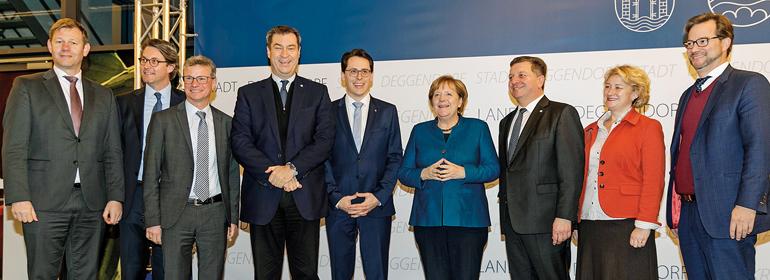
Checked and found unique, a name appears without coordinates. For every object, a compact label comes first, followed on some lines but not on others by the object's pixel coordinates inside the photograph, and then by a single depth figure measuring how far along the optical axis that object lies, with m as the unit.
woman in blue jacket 2.77
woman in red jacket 2.48
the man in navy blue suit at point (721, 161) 2.34
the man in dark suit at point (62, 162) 2.71
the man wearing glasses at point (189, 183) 2.71
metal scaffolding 4.32
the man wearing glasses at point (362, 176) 3.03
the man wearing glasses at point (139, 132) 3.08
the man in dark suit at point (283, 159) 2.77
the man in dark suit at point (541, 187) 2.63
